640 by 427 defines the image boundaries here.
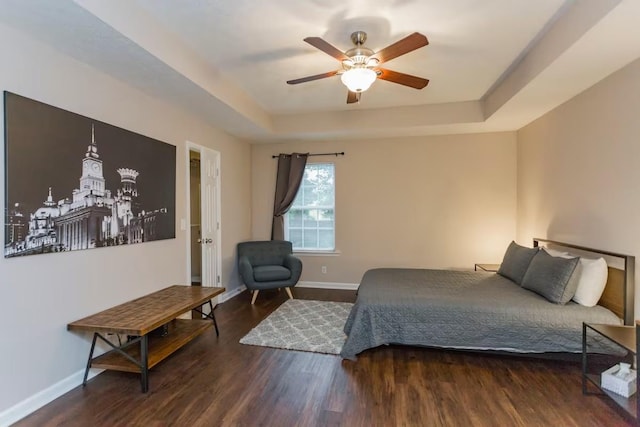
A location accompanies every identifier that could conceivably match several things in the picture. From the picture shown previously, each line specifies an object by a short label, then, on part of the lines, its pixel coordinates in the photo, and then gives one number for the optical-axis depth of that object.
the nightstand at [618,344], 1.99
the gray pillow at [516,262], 3.44
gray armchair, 4.51
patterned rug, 3.20
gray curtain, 5.46
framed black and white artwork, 2.10
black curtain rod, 5.40
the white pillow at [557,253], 3.13
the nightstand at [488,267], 4.50
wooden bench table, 2.39
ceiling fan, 2.30
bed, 2.58
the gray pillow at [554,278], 2.74
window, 5.54
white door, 4.44
